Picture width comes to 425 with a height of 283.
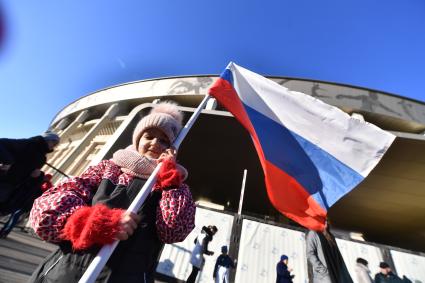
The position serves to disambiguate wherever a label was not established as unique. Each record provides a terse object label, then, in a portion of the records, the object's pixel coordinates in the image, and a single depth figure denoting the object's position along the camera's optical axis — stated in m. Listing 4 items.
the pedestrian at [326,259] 3.05
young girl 1.08
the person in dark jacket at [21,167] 3.03
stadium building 6.29
